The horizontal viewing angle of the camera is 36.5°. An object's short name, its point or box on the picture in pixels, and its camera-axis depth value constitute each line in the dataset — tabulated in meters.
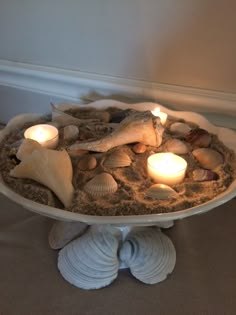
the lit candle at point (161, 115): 0.57
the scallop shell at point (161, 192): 0.41
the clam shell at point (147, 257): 0.48
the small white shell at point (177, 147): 0.50
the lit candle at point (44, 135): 0.50
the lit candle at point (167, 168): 0.44
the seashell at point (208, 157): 0.48
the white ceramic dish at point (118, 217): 0.38
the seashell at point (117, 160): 0.46
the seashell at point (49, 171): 0.42
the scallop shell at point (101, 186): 0.42
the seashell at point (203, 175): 0.45
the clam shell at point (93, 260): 0.47
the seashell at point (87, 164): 0.46
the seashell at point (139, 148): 0.50
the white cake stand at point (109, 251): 0.47
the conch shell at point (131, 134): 0.48
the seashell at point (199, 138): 0.52
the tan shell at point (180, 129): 0.55
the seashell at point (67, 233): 0.52
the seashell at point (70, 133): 0.53
